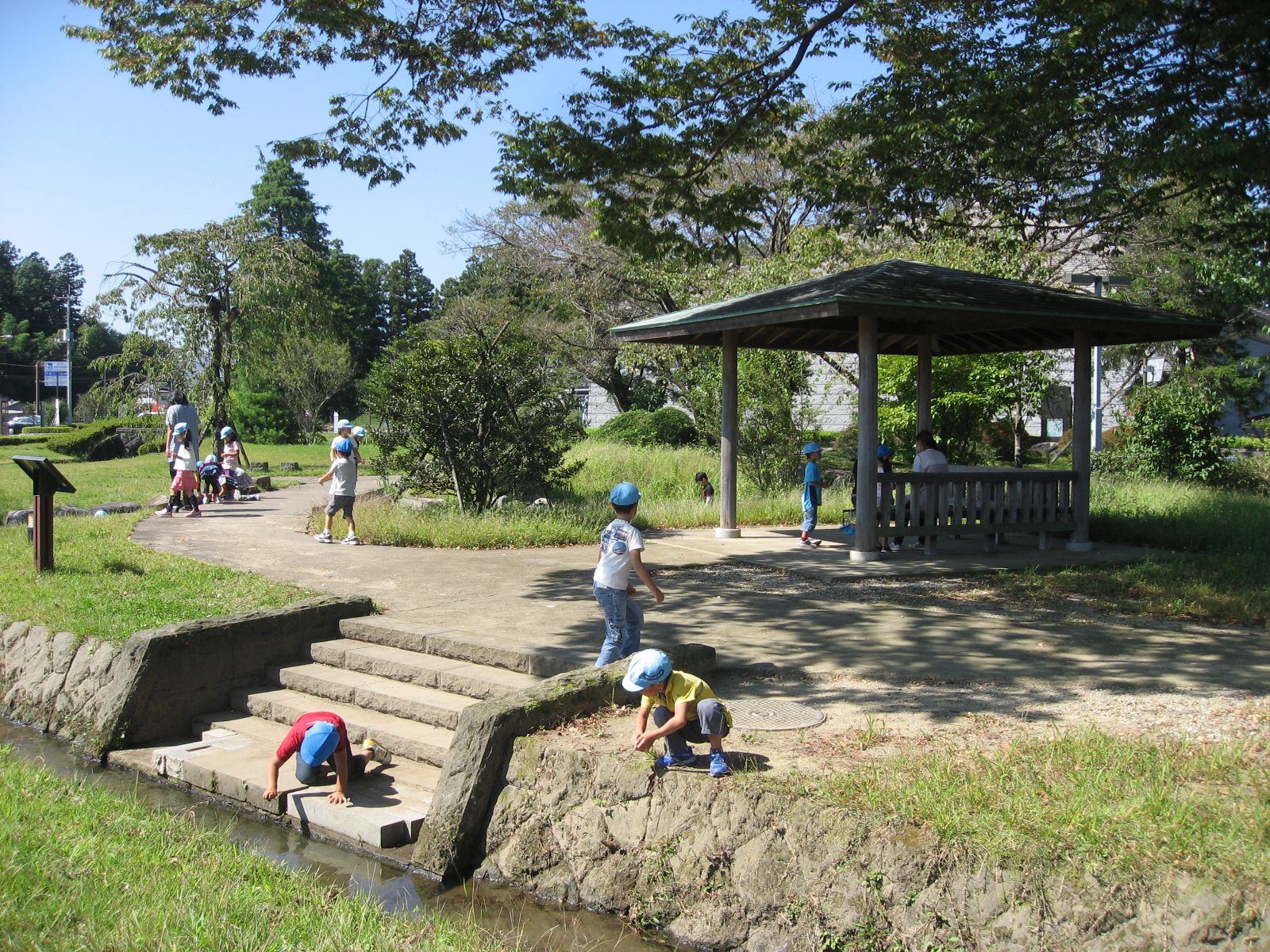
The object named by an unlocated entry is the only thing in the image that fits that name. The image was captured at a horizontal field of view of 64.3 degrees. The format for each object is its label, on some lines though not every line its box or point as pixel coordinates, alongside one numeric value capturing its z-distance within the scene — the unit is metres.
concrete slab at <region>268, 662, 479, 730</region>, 6.78
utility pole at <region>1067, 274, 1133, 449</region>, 22.67
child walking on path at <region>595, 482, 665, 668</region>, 6.42
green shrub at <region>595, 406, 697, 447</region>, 28.62
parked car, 61.09
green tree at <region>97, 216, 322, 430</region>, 26.33
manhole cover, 5.75
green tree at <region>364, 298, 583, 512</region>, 14.70
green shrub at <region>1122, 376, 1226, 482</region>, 21.30
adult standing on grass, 16.69
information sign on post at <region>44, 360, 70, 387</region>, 69.00
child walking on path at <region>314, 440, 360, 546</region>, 12.88
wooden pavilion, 11.18
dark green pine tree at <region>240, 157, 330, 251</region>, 67.75
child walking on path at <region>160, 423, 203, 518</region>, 15.99
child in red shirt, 6.11
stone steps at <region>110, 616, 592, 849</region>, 6.06
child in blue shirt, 12.95
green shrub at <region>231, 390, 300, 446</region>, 40.38
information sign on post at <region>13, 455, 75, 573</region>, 9.91
